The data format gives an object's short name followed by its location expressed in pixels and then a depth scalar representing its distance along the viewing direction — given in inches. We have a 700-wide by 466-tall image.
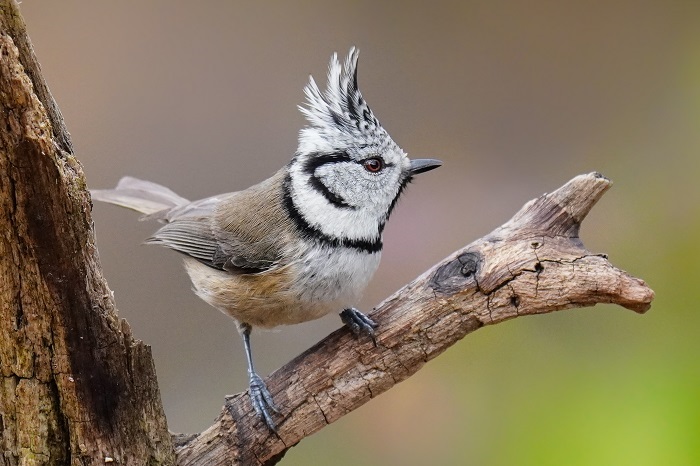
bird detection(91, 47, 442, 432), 192.5
